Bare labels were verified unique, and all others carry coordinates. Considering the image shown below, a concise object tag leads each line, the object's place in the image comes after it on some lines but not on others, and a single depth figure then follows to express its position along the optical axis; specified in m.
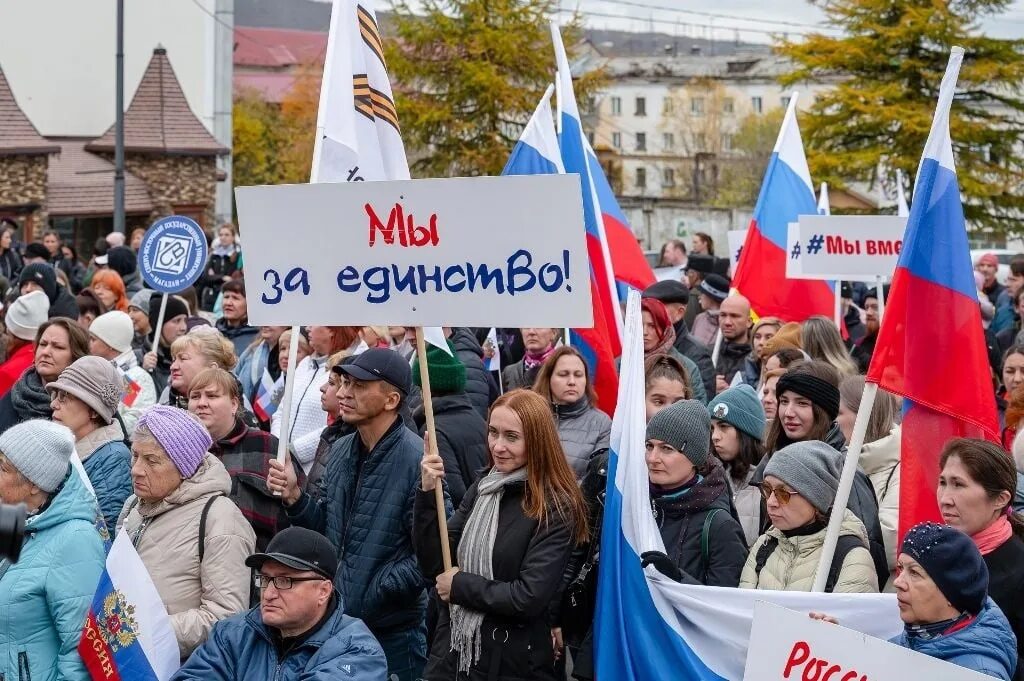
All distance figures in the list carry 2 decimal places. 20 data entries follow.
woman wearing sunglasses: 5.06
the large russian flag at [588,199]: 9.22
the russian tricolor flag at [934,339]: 5.34
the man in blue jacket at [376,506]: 5.88
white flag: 6.54
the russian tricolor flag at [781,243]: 11.34
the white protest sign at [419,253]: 5.38
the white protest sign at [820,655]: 3.87
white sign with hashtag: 10.60
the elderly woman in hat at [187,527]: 5.22
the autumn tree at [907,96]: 35.53
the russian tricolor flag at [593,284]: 8.59
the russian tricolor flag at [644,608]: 5.11
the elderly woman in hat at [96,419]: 6.32
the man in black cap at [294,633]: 4.63
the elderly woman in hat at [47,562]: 5.06
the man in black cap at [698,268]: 15.30
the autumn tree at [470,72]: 37.72
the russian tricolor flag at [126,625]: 4.96
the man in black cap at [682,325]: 9.52
